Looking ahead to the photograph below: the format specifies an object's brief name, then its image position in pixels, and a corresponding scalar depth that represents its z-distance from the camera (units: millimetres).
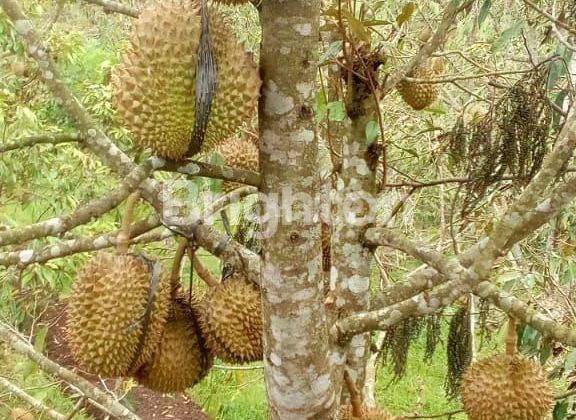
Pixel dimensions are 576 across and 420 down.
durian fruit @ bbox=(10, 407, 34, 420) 3219
